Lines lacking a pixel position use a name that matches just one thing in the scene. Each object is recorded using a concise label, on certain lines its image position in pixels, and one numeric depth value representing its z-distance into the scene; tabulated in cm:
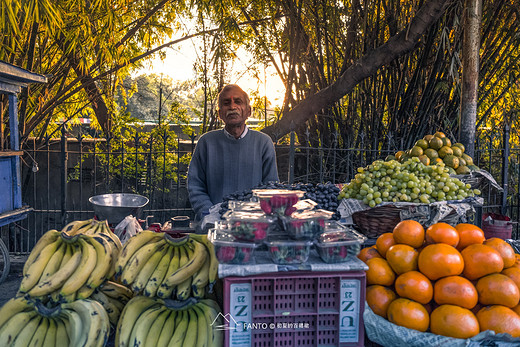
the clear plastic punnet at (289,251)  133
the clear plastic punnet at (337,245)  136
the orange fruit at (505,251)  152
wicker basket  217
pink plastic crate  132
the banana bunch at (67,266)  142
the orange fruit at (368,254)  165
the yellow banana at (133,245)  148
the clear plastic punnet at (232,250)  132
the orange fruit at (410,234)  159
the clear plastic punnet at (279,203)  147
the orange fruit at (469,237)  159
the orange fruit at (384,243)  167
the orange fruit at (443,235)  153
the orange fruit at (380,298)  147
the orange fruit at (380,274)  153
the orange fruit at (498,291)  137
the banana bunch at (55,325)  133
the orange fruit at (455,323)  131
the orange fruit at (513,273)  145
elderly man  267
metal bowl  275
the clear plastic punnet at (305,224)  137
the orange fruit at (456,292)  137
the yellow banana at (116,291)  162
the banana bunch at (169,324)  134
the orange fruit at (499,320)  131
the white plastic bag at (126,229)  232
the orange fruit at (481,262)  144
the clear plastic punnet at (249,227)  134
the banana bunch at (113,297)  154
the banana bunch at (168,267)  140
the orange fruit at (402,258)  152
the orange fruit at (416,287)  142
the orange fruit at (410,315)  137
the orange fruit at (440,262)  143
